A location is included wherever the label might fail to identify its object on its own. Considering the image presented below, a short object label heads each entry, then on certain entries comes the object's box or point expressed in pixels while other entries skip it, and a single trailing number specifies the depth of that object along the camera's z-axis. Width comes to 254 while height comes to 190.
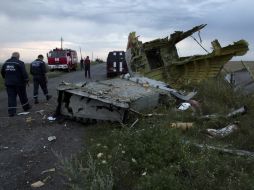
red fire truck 19.88
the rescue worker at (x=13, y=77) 5.75
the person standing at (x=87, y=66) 14.93
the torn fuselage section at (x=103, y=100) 4.64
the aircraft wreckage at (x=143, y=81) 4.75
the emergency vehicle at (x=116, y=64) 14.42
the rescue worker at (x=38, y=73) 6.79
